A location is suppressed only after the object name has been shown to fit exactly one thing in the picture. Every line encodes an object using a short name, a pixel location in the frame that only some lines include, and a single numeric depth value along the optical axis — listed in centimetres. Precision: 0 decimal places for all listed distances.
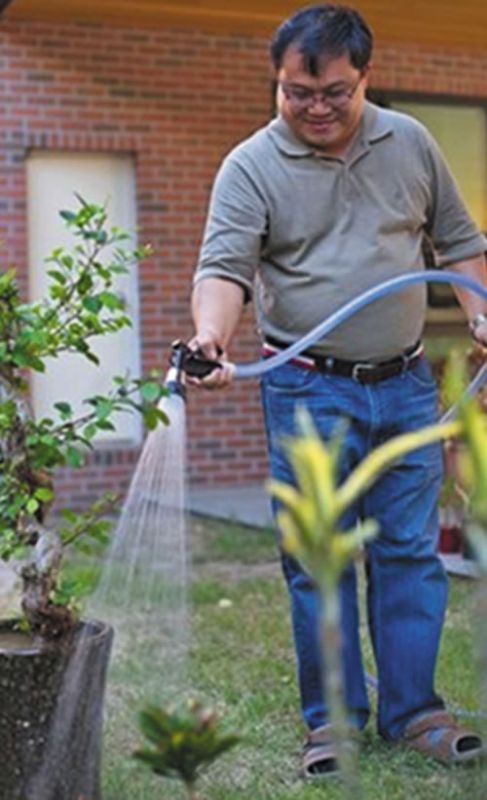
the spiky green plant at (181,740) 316
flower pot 533
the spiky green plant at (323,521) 254
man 626
